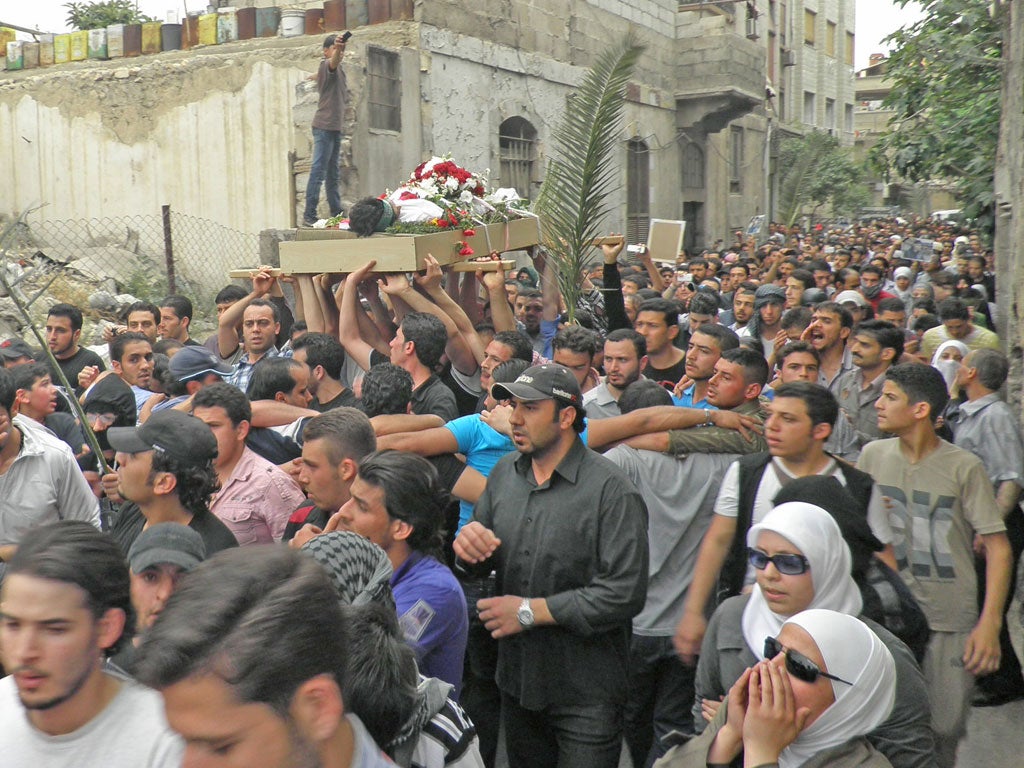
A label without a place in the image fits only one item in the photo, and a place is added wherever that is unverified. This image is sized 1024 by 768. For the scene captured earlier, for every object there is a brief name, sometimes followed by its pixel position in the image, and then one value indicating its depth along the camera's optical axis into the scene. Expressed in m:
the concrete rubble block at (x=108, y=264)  12.38
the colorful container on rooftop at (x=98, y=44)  14.33
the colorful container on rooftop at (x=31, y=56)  14.95
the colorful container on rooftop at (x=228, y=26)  13.55
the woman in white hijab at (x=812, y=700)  2.32
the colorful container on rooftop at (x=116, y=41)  14.27
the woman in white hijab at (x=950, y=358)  6.43
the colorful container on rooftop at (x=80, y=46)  14.46
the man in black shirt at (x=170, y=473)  3.45
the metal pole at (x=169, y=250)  9.36
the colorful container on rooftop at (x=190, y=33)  13.82
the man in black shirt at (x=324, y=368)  5.25
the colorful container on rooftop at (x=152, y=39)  13.97
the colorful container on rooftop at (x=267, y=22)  13.34
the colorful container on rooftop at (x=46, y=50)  14.79
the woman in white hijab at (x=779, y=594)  2.72
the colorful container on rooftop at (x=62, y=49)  14.62
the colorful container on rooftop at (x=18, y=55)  15.00
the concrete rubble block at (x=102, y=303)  10.67
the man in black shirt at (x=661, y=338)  6.43
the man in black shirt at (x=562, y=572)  3.39
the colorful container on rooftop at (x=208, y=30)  13.65
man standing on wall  11.03
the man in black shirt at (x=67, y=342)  6.72
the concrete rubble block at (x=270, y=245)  10.92
